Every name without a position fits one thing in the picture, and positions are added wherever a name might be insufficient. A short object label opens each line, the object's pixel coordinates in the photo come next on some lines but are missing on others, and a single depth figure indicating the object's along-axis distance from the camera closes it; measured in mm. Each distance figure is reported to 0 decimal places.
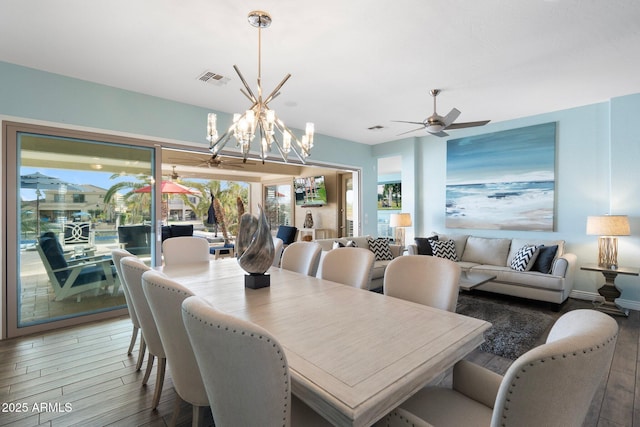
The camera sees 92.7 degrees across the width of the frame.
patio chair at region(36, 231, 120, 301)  3277
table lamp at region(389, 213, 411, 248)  5660
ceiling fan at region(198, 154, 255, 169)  5419
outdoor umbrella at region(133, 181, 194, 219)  5926
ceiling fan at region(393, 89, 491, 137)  3549
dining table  890
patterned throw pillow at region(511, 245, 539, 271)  4027
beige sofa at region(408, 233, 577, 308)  3703
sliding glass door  3084
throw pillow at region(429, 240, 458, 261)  4770
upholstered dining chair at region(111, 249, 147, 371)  2150
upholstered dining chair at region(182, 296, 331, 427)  810
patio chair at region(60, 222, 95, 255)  3383
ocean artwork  4484
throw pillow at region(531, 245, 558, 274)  3922
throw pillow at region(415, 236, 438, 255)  4875
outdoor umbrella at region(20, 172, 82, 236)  3145
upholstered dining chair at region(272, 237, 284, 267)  3303
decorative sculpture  1979
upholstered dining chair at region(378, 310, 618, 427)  676
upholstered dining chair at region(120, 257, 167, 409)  1676
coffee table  3471
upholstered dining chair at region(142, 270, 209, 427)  1258
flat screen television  7785
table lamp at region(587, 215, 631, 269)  3516
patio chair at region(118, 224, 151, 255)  3762
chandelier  2172
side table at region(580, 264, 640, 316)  3555
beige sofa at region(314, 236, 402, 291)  4449
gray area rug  2705
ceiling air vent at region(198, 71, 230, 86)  3155
